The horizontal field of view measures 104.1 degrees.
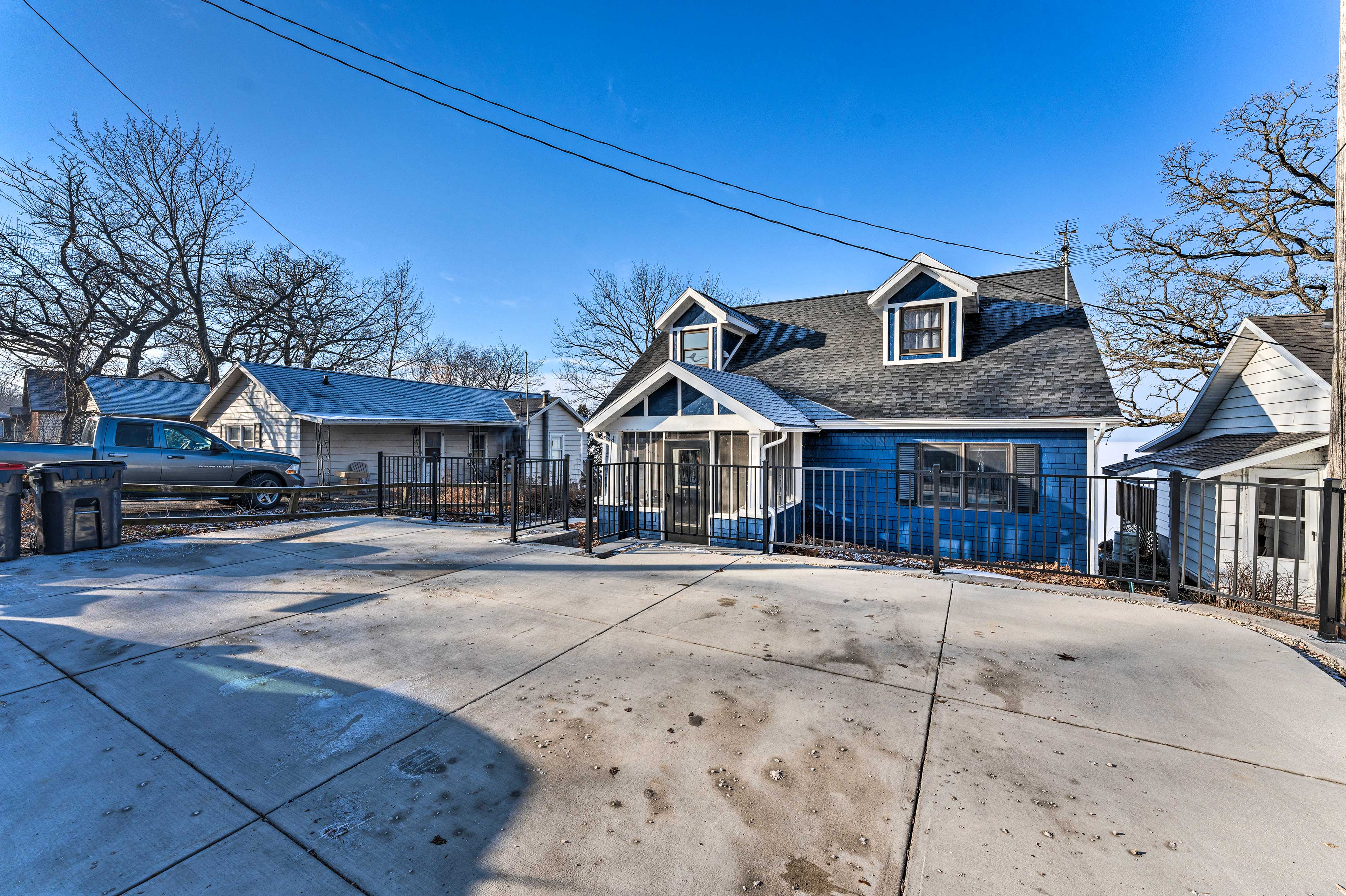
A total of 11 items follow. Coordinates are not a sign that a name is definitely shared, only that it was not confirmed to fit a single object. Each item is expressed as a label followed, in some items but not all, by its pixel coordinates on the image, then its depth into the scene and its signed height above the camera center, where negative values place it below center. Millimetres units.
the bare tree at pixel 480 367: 41781 +6308
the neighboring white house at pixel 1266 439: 8258 +215
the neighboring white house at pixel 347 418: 17141 +879
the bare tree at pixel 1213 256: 14227 +5652
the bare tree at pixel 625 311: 30078 +7715
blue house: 9875 +401
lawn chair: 17406 -1095
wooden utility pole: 5281 +1215
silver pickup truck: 10625 -314
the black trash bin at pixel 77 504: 6820 -880
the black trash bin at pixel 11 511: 6391 -911
